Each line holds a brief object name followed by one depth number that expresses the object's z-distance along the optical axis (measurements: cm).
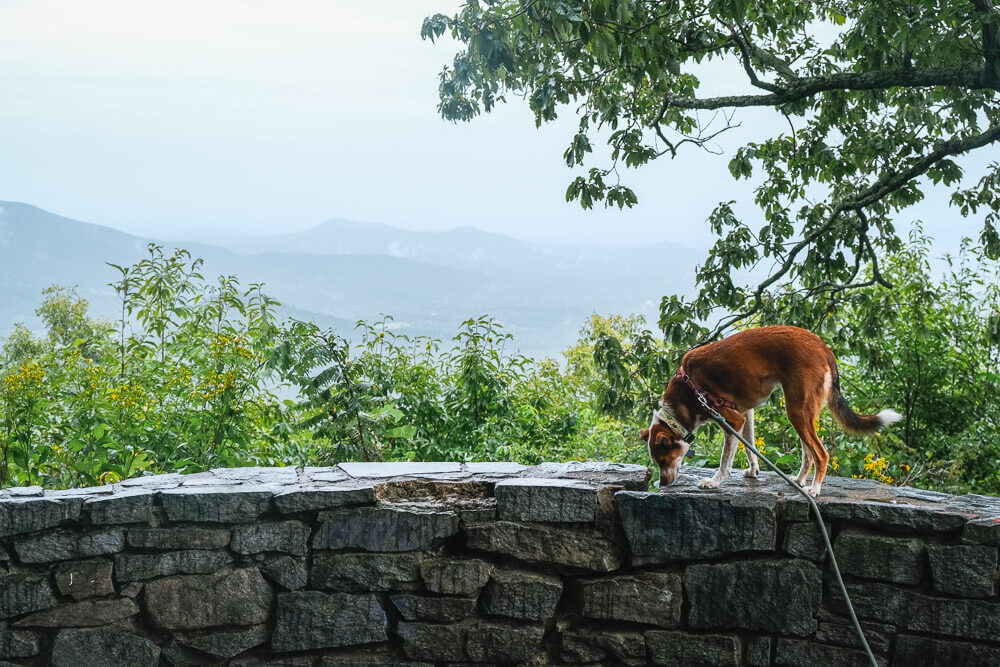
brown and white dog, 315
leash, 301
